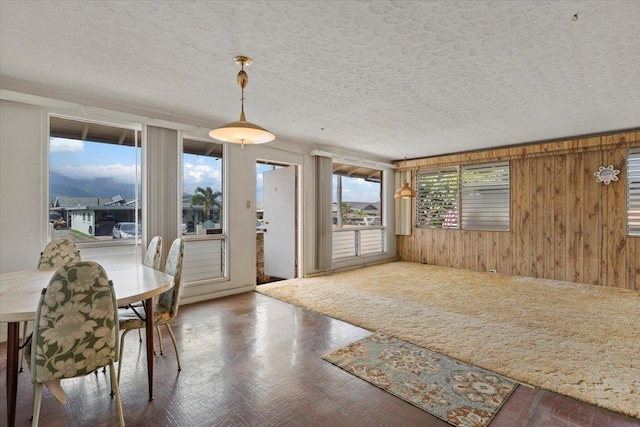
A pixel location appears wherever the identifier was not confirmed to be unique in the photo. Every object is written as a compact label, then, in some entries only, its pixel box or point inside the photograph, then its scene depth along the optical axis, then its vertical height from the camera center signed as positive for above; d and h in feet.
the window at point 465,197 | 20.31 +1.10
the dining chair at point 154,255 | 9.77 -1.35
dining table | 5.46 -1.62
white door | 18.90 -0.55
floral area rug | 6.57 -4.07
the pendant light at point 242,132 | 7.64 +2.01
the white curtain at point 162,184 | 12.70 +1.19
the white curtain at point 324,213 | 19.35 +0.00
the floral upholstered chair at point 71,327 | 5.03 -1.89
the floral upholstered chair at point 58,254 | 9.28 -1.26
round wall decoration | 16.21 +2.02
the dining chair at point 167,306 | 7.52 -2.49
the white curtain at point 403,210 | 24.58 +0.23
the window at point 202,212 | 14.39 +0.05
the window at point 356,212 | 22.12 +0.07
